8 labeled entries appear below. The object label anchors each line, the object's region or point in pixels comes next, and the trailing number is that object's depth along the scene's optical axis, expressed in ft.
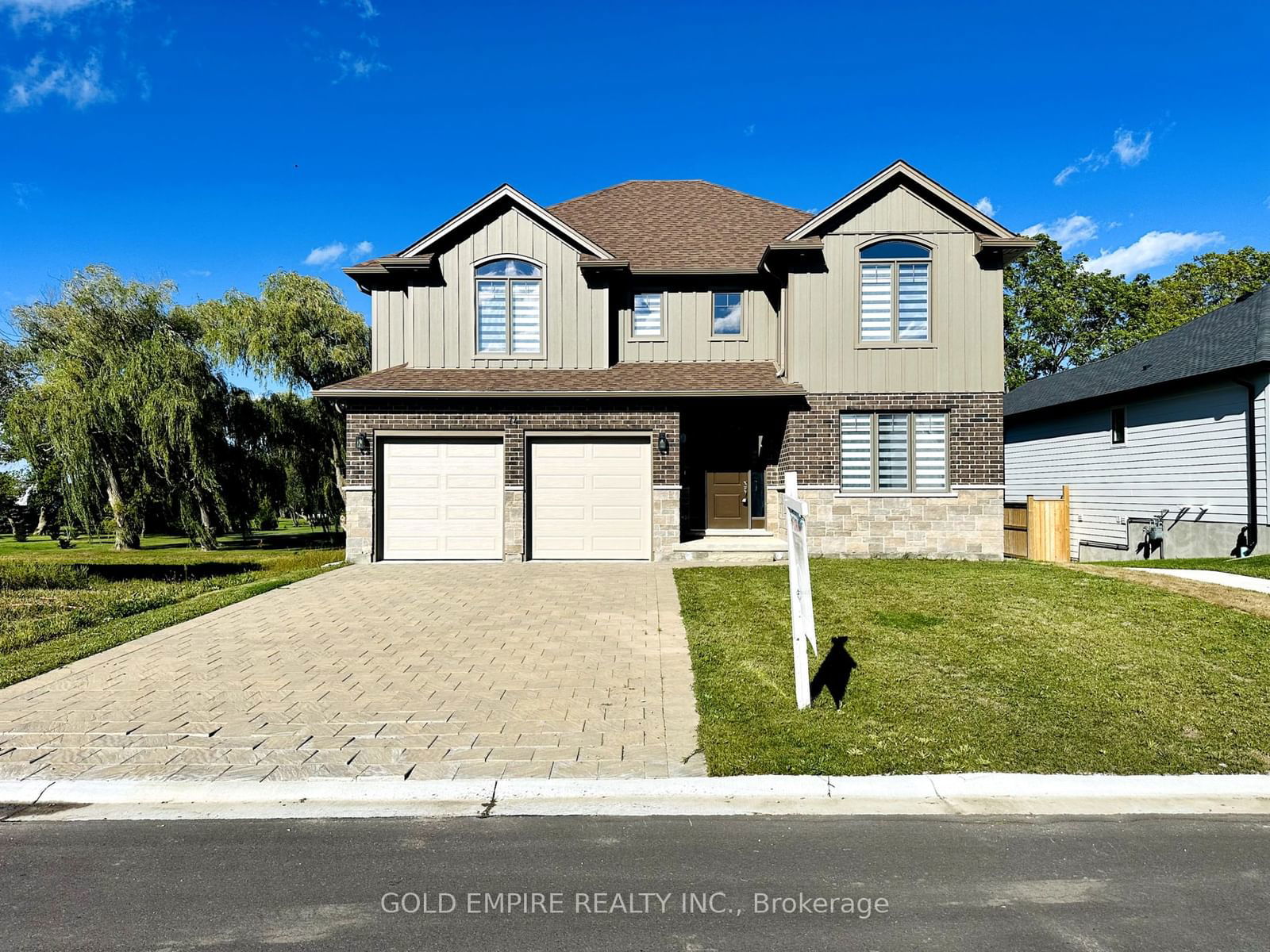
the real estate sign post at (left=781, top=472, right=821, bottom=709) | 18.28
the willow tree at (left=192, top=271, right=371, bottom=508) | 75.97
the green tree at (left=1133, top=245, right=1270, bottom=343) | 127.13
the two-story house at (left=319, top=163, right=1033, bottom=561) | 47.01
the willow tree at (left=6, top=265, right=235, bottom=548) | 67.41
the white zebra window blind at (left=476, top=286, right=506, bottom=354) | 50.49
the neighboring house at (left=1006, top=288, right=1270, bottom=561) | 50.19
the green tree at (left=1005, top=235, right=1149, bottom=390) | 135.95
